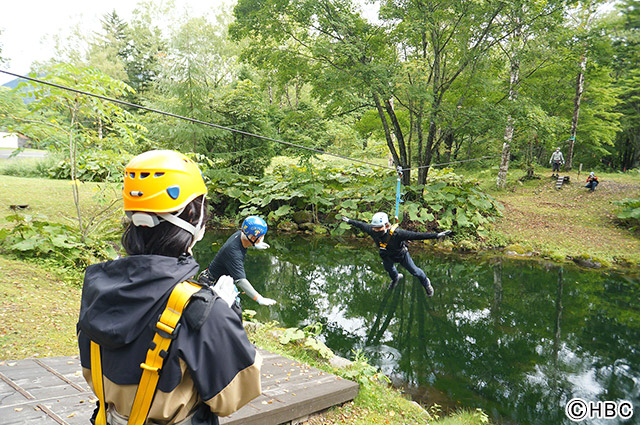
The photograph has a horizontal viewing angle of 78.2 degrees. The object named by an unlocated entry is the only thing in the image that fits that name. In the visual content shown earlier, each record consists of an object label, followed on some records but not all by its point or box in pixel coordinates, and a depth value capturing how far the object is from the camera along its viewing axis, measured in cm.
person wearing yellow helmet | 116
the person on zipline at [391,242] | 707
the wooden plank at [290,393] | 279
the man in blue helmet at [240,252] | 452
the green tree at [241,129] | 1606
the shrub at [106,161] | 679
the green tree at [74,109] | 618
